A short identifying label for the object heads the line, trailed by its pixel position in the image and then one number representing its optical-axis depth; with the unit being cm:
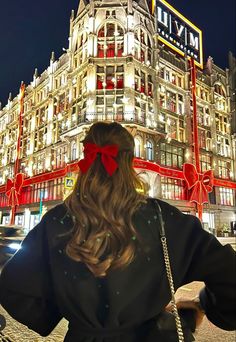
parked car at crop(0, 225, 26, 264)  848
